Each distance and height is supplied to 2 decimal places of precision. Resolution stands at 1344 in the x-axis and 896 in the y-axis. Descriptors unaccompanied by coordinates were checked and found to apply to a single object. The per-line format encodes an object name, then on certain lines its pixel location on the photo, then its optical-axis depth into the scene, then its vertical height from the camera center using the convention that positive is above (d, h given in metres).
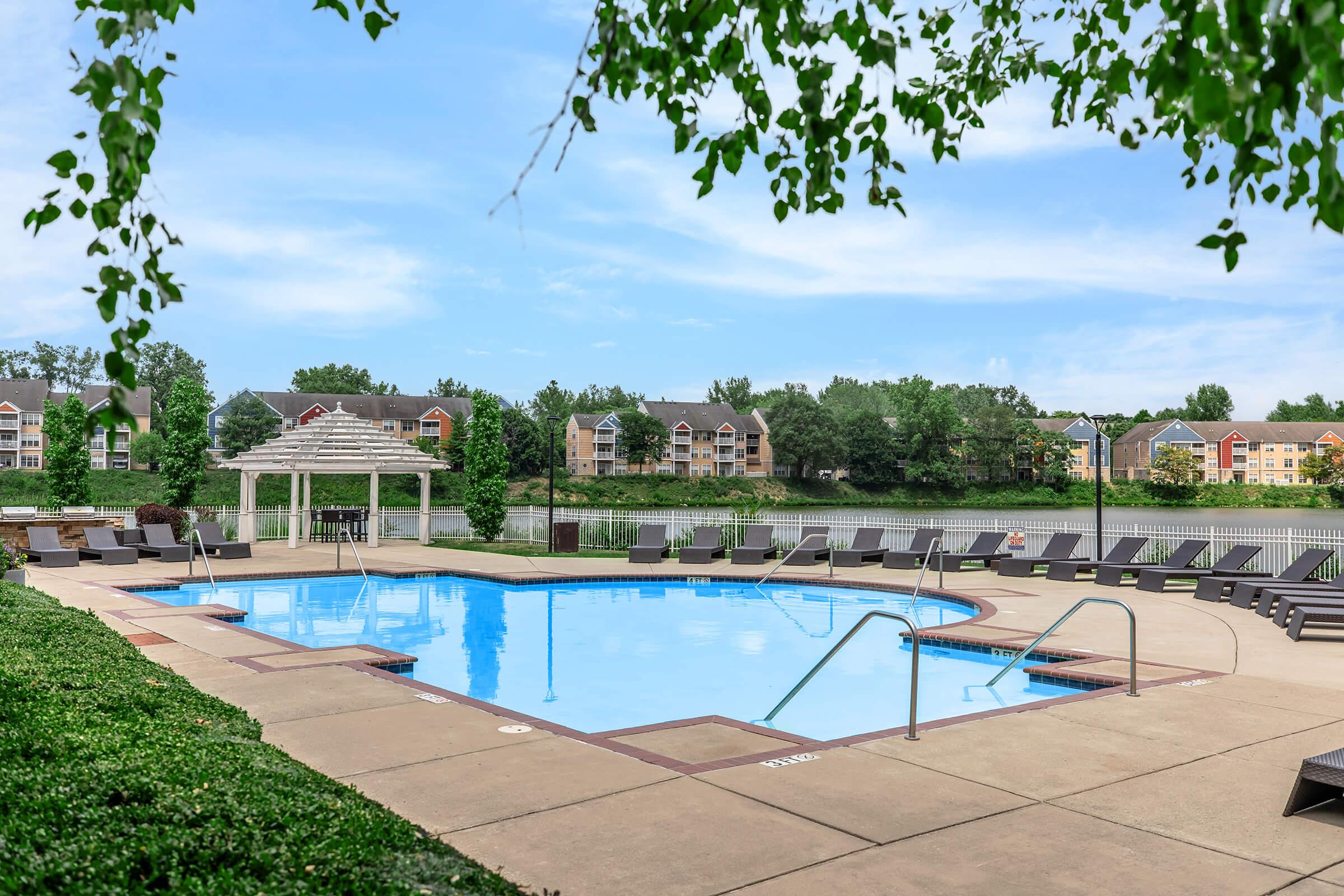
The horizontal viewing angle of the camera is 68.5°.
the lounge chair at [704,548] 22.14 -1.78
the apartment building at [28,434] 86.69 +2.72
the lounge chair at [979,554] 21.00 -1.79
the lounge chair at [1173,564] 17.84 -1.67
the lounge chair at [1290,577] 15.54 -1.65
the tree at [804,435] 84.75 +2.99
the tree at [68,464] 27.95 +0.01
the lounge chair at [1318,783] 5.01 -1.60
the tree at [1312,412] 129.12 +8.18
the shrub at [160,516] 24.25 -1.26
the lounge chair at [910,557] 21.19 -1.86
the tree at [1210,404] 125.88 +8.82
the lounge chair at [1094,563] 18.86 -1.79
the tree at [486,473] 27.47 -0.14
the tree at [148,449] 76.06 +1.29
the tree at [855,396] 134.88 +11.04
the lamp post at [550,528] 24.91 -1.53
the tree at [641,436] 85.75 +2.82
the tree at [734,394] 133.38 +10.30
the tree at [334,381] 104.50 +9.26
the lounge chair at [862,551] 21.58 -1.79
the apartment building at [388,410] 87.06 +5.08
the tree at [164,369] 116.44 +11.65
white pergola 25.41 +0.24
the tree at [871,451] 85.25 +1.67
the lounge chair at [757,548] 22.11 -1.78
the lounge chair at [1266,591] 13.74 -1.72
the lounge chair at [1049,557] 19.72 -1.75
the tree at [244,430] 76.31 +2.82
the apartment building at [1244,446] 95.81 +2.59
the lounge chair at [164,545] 21.44 -1.75
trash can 24.84 -1.78
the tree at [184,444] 28.30 +0.63
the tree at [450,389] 114.12 +9.11
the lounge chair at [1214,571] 17.02 -1.70
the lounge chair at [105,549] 21.09 -1.82
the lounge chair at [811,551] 21.73 -1.80
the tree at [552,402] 117.75 +8.03
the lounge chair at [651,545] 22.38 -1.77
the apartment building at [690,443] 91.12 +2.47
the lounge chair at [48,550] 20.52 -1.80
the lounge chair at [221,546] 22.72 -1.86
